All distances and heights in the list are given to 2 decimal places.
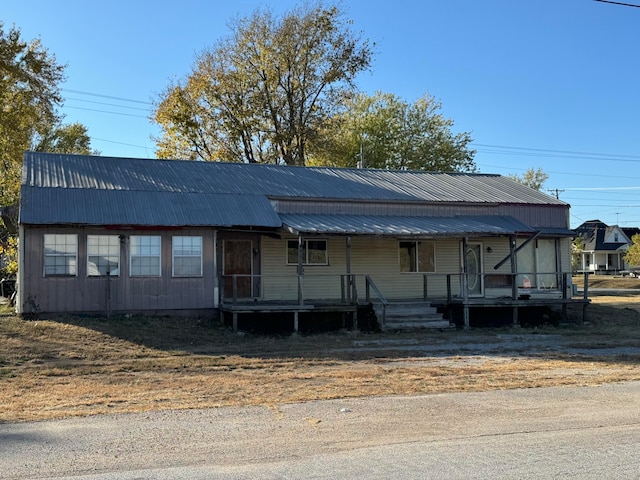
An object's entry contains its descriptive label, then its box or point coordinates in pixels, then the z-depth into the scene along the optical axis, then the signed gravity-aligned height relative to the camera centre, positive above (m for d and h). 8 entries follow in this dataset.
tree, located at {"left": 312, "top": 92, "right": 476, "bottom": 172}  48.41 +9.81
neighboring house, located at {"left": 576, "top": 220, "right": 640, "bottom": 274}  74.88 +2.57
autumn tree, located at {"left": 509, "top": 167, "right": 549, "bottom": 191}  71.50 +9.89
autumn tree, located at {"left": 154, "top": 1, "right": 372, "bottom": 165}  39.16 +10.62
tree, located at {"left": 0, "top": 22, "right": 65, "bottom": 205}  29.30 +8.27
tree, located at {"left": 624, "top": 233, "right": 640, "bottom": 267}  61.66 +1.54
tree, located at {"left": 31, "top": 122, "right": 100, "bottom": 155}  46.94 +9.78
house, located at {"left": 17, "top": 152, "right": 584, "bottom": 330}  18.14 +1.07
